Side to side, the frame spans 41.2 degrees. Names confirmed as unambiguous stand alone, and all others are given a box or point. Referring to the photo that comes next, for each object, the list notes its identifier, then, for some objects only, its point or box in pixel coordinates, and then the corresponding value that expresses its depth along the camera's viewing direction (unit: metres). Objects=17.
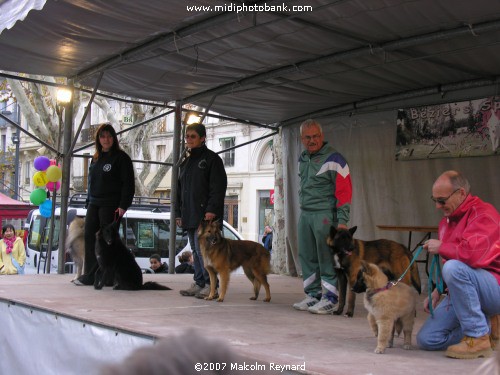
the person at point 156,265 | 12.04
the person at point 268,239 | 16.95
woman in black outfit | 7.43
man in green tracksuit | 5.93
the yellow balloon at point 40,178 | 11.40
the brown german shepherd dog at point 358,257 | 5.64
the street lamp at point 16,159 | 24.48
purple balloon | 11.83
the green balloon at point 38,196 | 12.19
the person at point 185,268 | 11.72
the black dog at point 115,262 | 7.11
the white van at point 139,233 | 16.19
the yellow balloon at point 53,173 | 9.89
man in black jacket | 6.77
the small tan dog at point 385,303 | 4.03
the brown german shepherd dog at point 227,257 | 6.47
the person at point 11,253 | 11.98
